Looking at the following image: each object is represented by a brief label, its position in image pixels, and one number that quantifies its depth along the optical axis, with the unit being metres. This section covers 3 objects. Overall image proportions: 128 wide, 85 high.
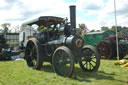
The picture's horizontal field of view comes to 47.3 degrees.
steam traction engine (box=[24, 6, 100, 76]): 4.89
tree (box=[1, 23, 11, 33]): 70.81
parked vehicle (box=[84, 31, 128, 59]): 9.48
